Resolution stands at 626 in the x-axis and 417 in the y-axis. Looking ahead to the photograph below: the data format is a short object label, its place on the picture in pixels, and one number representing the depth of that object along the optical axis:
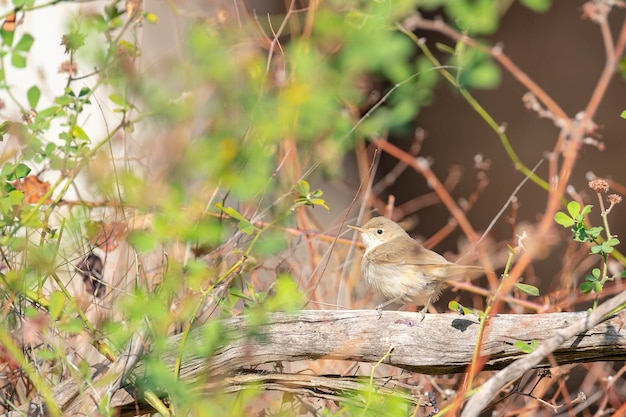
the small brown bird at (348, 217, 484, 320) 7.00
